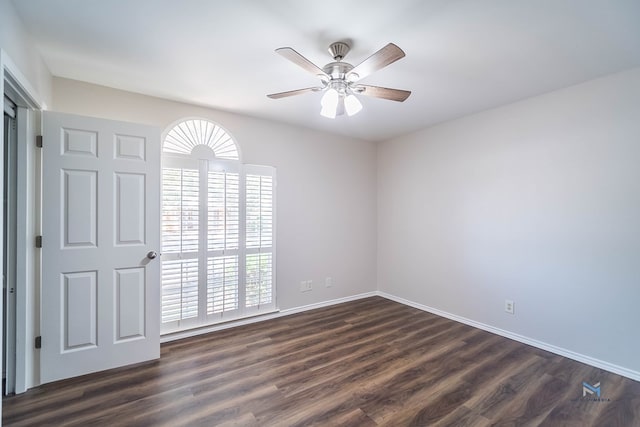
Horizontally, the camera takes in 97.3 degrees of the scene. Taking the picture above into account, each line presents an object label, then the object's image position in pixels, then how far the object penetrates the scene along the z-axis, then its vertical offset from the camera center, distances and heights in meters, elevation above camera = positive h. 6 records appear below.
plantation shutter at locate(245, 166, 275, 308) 3.37 -0.28
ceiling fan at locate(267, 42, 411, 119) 1.86 +0.95
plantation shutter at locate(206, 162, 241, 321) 3.12 -0.33
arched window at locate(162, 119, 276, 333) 2.92 -0.19
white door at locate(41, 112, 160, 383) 2.16 -0.26
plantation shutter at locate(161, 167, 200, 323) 2.88 -0.31
